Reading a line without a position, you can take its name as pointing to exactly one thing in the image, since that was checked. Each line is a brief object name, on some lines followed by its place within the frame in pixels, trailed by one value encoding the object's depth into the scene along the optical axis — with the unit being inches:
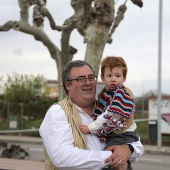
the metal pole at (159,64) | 766.5
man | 113.7
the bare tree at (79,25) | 397.7
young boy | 122.0
